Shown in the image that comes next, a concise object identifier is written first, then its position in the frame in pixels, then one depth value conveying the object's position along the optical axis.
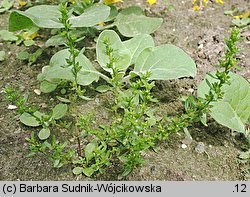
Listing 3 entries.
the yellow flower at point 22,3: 0.84
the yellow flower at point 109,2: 0.80
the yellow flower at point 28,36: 0.78
